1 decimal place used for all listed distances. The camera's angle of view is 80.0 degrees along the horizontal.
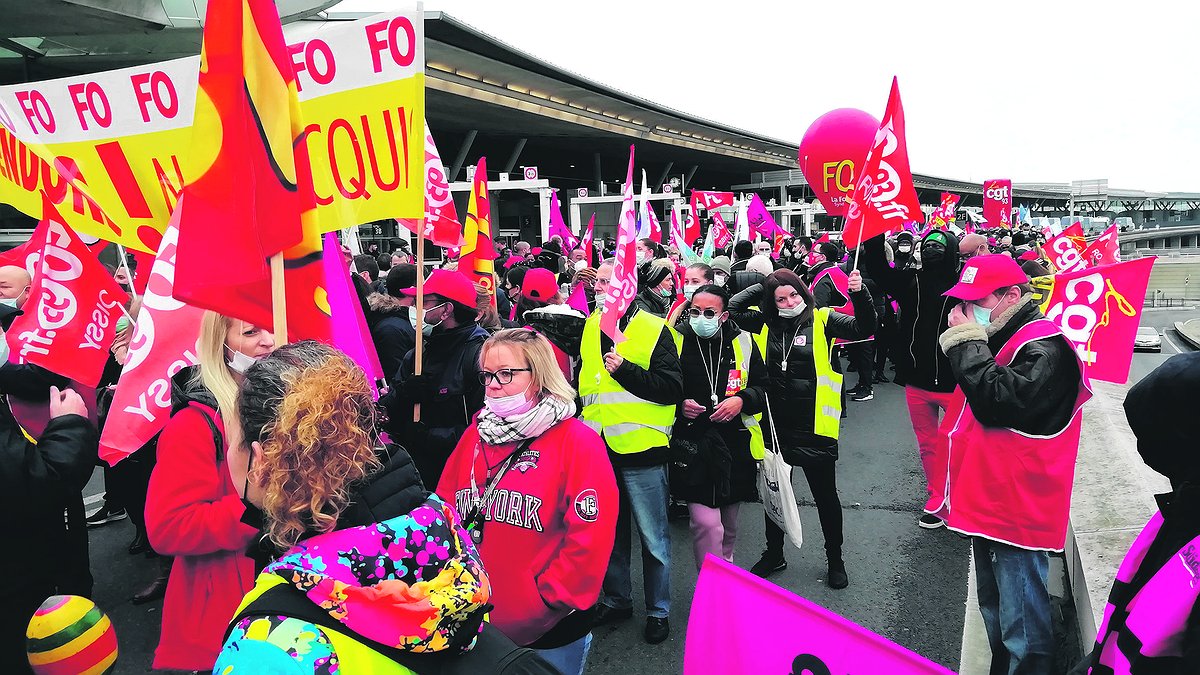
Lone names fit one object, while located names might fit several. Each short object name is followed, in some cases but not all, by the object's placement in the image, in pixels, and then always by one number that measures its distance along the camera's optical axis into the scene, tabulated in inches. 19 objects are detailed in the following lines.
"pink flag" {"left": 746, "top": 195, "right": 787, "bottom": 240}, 614.5
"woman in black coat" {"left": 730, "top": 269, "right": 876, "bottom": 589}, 170.1
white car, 964.5
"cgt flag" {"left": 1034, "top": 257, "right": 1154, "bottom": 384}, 128.1
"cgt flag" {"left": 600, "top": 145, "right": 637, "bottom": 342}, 151.3
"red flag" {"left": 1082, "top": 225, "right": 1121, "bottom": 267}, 409.1
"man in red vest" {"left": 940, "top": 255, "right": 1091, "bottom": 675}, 114.7
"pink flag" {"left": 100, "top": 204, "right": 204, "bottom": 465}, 107.0
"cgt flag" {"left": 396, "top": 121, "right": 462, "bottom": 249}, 271.6
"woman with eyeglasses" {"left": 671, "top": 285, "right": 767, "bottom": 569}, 155.9
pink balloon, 354.9
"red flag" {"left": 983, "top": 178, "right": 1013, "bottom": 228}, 713.6
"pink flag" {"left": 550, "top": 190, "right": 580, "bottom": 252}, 542.9
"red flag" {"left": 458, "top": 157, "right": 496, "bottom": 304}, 273.7
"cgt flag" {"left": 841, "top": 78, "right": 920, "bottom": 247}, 234.7
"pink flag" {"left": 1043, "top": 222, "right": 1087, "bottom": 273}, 365.4
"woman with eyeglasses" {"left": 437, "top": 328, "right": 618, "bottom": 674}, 93.4
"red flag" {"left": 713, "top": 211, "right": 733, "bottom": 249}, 593.4
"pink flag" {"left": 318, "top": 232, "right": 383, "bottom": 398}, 119.9
